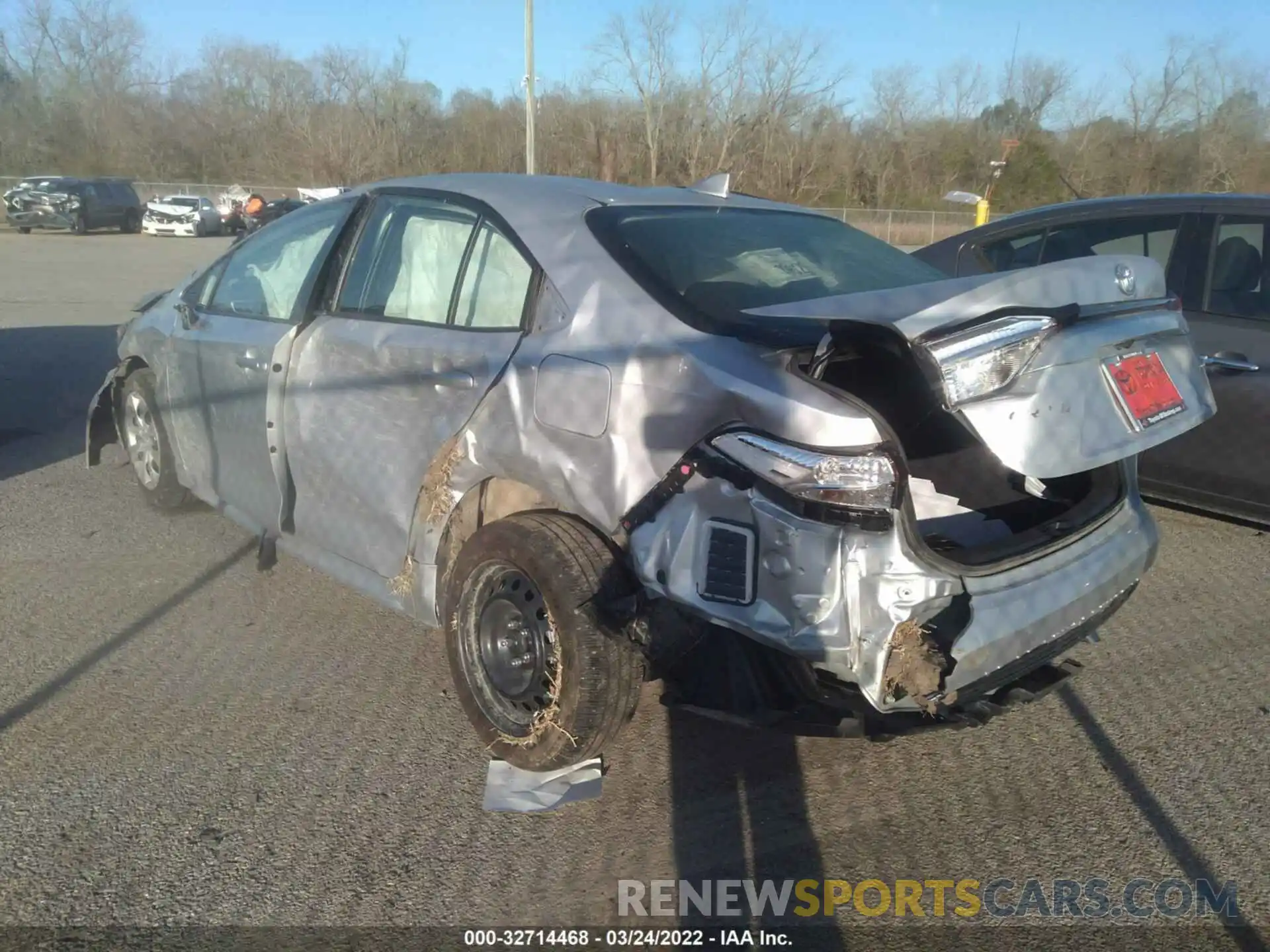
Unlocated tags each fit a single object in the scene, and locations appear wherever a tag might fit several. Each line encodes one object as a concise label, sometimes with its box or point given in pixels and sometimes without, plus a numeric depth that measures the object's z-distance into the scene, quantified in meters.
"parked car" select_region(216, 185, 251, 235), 34.38
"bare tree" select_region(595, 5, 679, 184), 48.81
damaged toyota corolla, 2.47
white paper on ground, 3.01
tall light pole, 25.62
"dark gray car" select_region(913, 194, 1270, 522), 4.80
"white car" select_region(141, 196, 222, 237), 34.28
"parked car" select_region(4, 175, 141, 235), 31.12
